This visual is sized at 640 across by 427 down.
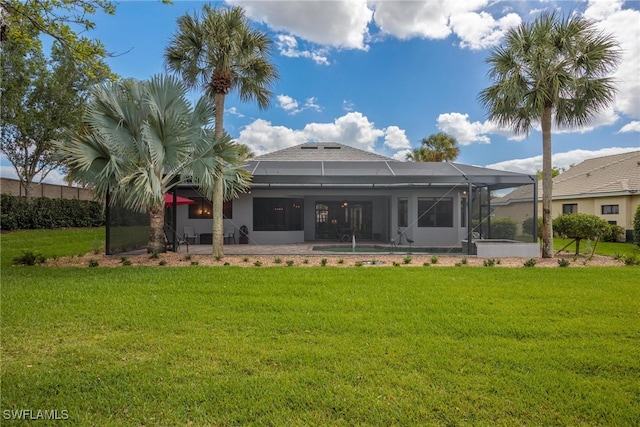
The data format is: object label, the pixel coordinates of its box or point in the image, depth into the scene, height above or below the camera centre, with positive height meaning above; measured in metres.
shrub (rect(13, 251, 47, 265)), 8.67 -0.94
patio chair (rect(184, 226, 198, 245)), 15.38 -0.48
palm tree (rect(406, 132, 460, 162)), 26.20 +5.87
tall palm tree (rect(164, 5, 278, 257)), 9.36 +4.92
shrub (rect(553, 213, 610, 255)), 11.20 -0.14
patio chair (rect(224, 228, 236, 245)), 15.59 -0.63
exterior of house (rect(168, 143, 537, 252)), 14.70 +0.75
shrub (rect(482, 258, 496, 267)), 8.96 -1.09
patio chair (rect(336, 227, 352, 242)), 17.34 -0.52
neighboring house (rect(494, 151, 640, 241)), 17.77 +1.86
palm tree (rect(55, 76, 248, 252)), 8.12 +2.11
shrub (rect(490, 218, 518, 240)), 12.73 -0.21
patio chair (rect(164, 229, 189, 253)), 12.42 -0.77
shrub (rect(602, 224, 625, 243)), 17.88 -0.61
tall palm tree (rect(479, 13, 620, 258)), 9.73 +4.52
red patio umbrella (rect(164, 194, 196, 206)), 11.89 +0.88
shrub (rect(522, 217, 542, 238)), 11.62 -0.11
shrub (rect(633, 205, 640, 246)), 14.55 -0.15
